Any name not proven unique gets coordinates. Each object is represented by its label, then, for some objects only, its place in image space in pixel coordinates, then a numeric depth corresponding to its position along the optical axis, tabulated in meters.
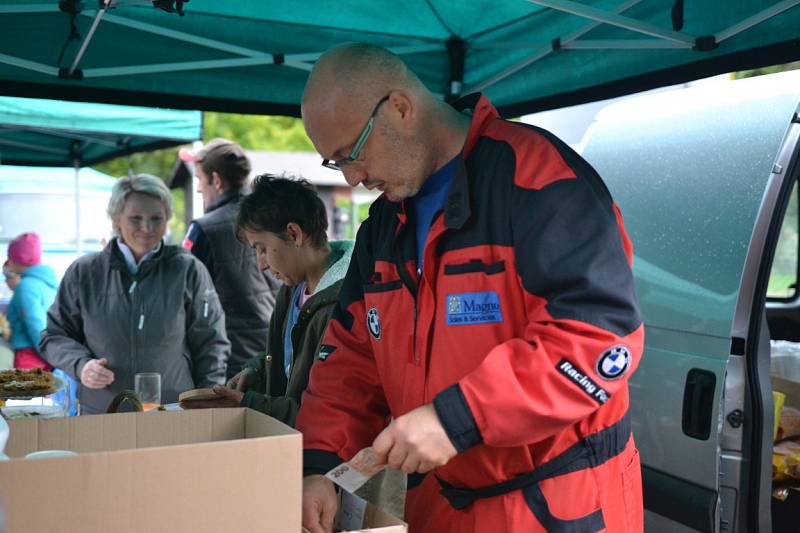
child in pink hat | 6.40
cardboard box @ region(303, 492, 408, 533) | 1.46
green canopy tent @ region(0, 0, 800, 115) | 2.81
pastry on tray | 2.91
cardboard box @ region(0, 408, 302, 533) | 1.19
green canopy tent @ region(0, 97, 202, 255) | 5.93
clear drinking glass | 3.28
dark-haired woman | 2.81
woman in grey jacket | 4.07
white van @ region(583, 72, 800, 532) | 2.86
